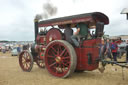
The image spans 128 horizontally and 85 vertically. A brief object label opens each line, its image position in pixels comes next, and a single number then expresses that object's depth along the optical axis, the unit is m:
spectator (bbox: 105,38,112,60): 7.61
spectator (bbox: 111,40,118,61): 8.54
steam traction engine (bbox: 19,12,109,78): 4.94
